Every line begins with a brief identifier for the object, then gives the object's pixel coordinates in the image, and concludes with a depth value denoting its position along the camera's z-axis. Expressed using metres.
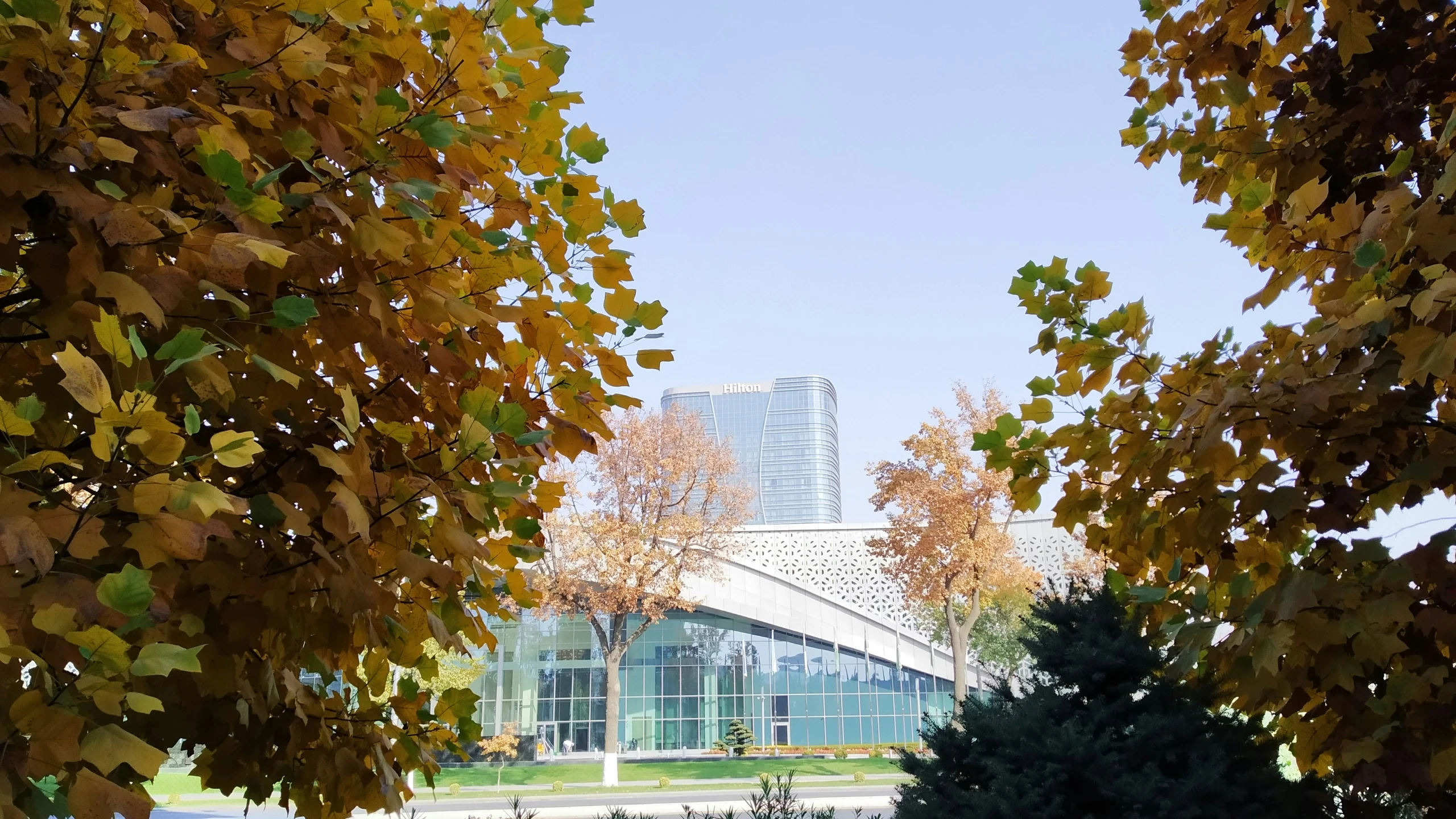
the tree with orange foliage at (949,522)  19.84
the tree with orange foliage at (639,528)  22.16
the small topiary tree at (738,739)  32.06
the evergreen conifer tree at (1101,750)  2.65
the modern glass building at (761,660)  33.34
